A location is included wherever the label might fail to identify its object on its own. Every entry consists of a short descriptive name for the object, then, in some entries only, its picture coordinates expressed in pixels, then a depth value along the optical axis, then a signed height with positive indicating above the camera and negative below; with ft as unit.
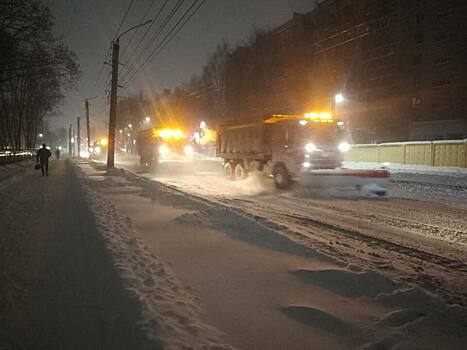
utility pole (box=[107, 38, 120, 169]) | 82.07 +13.09
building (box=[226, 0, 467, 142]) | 146.52 +35.54
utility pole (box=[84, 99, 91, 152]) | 185.88 +20.83
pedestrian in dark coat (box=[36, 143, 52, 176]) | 71.51 -0.52
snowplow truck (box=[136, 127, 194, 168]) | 93.16 +2.04
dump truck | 45.83 +0.57
